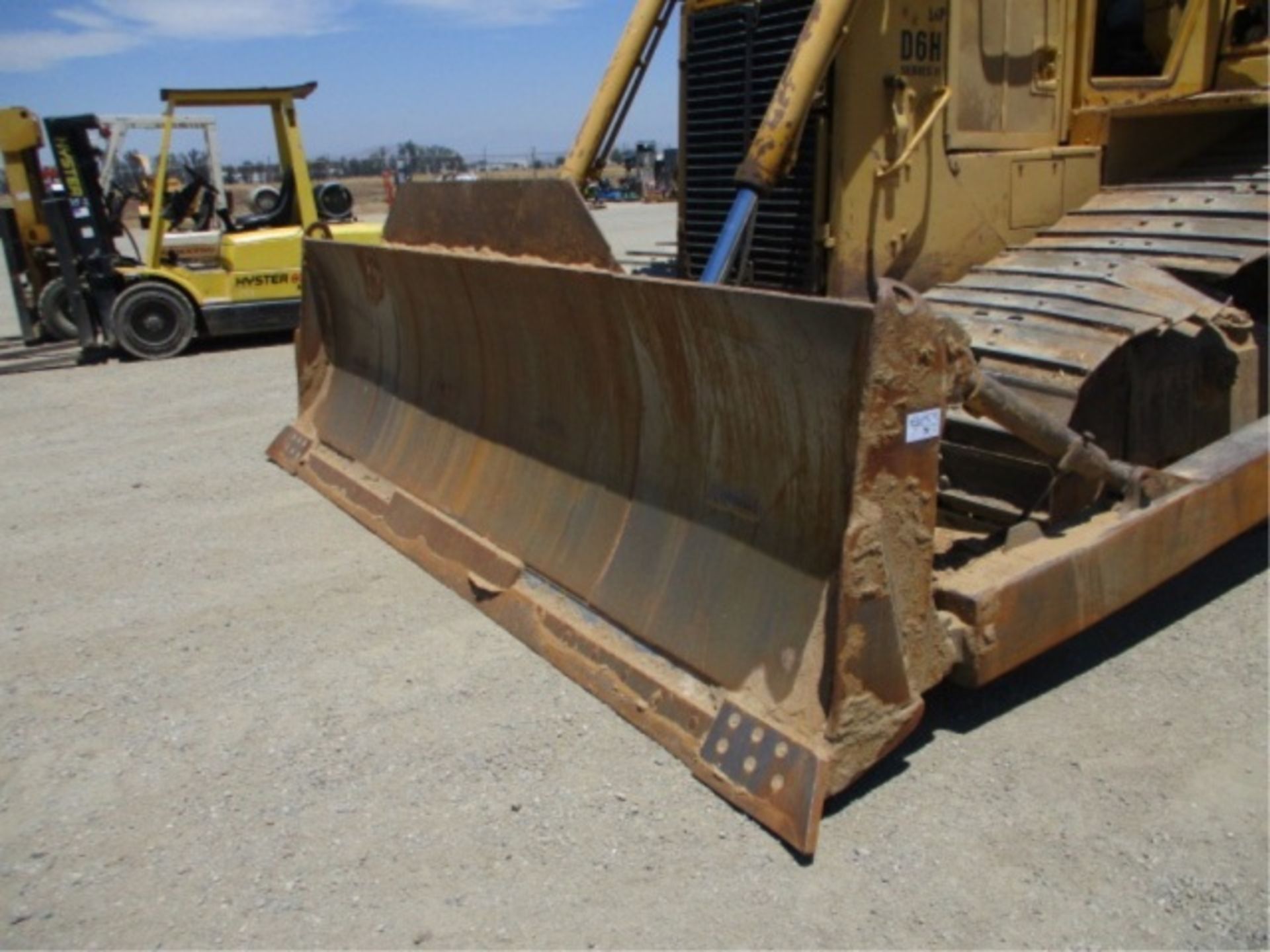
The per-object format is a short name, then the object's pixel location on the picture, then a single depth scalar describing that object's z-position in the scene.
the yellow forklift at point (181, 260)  10.34
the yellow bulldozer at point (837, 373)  2.86
